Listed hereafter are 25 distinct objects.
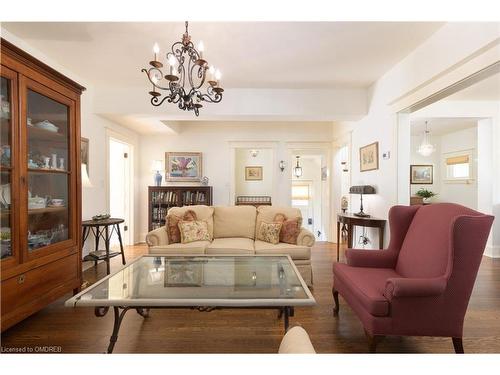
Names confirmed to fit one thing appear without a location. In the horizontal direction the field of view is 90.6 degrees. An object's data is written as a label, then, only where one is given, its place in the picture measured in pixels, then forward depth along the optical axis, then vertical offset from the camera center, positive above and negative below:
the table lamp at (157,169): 5.23 +0.37
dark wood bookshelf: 5.10 -0.26
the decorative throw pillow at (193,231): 3.15 -0.58
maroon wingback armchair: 1.54 -0.70
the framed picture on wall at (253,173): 7.42 +0.39
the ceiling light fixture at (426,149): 5.37 +0.79
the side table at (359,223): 3.32 -0.52
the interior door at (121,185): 5.07 +0.03
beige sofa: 2.92 -0.68
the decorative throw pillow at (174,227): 3.19 -0.53
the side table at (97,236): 3.29 -0.70
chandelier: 1.76 +0.82
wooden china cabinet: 1.83 +0.02
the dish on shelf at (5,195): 1.84 -0.06
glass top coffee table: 1.42 -0.69
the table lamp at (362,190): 3.55 -0.07
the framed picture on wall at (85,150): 3.47 +0.52
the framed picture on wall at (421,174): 6.57 +0.29
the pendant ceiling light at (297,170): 8.16 +0.51
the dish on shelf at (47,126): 2.16 +0.55
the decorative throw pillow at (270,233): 3.17 -0.61
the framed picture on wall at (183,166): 5.39 +0.44
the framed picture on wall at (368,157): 3.60 +0.44
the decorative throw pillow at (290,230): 3.12 -0.56
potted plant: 6.18 -0.23
